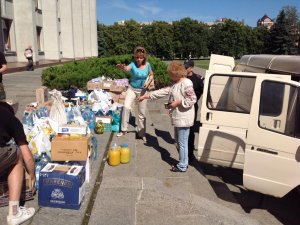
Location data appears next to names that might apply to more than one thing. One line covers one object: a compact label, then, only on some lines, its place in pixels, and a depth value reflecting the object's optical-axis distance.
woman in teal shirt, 6.30
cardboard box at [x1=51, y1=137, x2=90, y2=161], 4.19
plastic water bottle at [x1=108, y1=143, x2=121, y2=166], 5.17
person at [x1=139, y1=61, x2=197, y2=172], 4.51
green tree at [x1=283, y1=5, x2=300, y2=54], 67.12
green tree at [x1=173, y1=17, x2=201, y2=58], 75.75
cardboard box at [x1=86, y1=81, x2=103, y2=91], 9.95
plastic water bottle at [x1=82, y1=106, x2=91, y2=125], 6.96
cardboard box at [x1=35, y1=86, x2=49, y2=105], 6.86
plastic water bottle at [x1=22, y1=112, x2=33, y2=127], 5.69
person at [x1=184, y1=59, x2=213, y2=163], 5.40
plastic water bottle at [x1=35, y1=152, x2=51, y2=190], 4.10
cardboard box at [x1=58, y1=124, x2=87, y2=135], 4.51
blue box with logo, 3.61
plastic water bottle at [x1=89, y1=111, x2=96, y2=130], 7.03
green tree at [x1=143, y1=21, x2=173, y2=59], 72.56
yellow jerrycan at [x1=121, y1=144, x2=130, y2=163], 5.31
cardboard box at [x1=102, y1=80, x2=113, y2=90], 9.84
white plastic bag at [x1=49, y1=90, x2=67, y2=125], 5.64
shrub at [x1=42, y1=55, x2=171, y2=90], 11.75
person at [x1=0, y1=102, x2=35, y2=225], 3.16
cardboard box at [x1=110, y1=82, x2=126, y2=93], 9.66
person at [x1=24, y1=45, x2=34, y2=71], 20.72
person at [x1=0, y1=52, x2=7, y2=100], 6.68
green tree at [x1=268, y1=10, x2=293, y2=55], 67.12
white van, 3.61
